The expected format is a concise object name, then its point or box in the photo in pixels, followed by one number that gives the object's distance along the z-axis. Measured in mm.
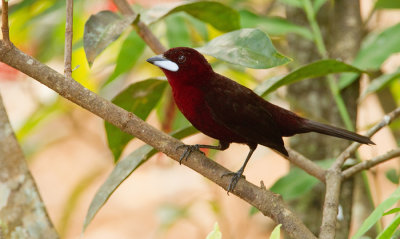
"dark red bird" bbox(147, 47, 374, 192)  5164
